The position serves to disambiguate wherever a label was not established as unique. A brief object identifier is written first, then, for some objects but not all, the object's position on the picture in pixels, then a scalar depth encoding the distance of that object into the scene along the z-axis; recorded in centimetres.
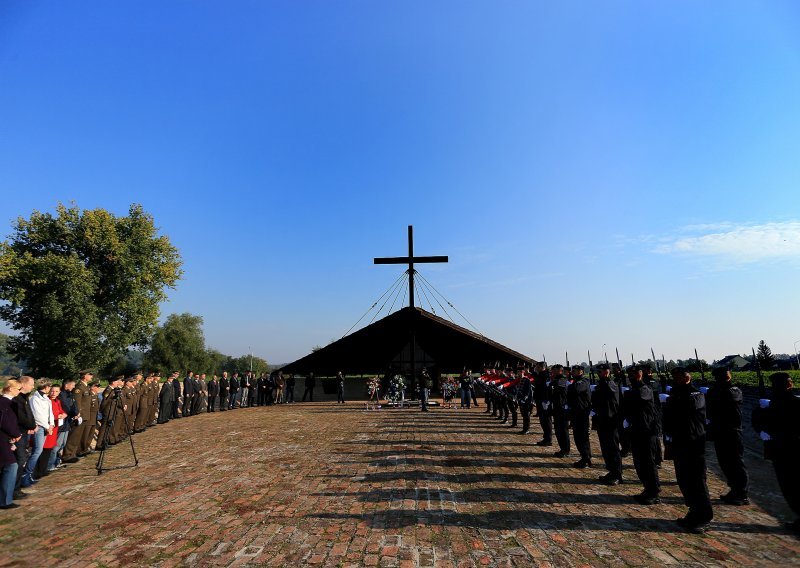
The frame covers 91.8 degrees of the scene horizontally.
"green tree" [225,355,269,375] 11125
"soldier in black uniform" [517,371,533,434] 1238
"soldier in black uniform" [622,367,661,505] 631
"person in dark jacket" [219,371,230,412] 2182
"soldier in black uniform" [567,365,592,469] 854
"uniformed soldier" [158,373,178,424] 1677
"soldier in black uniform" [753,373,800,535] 546
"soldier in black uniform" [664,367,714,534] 525
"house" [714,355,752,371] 4249
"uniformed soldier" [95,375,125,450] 1031
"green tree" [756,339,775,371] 3800
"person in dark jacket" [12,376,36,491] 708
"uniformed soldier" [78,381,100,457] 1058
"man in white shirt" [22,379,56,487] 777
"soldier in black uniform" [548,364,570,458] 957
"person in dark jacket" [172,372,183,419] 1802
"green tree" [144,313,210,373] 6272
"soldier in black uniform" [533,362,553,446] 1072
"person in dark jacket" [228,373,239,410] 2253
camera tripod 838
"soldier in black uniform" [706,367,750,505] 624
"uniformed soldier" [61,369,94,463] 1001
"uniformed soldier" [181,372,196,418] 1905
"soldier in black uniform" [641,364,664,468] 709
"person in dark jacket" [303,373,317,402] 2689
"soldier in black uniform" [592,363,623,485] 736
